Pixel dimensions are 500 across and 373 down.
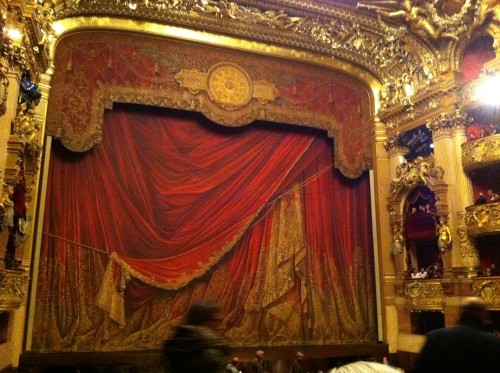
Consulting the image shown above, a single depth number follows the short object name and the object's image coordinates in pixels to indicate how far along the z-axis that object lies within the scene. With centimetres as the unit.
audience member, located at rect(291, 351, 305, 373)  984
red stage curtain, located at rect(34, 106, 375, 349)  1012
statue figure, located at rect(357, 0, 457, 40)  1148
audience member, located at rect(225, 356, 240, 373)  809
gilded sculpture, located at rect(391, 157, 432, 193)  1145
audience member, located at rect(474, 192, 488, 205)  1033
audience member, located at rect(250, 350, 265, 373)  977
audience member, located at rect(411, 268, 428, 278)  1137
